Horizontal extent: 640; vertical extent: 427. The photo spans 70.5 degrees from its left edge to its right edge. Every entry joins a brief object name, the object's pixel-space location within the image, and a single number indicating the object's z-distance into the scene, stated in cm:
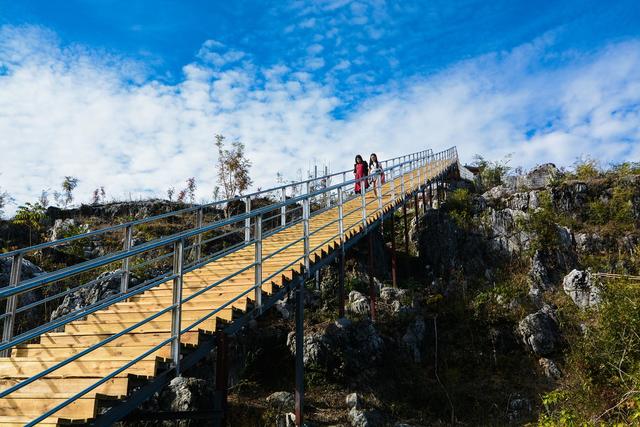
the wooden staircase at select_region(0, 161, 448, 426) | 352
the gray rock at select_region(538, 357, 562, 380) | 1099
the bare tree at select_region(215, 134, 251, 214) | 2173
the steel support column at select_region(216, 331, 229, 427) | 527
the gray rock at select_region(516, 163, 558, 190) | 1986
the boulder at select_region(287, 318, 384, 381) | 959
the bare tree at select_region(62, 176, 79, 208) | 1966
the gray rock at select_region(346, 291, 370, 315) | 1223
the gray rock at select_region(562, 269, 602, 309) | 1309
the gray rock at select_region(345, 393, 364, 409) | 828
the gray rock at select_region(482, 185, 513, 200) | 1867
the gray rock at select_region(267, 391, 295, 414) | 799
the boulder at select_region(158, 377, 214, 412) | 734
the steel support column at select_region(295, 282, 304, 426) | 738
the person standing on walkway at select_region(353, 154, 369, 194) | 1412
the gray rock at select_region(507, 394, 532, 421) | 912
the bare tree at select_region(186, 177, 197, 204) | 2270
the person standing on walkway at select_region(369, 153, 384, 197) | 1407
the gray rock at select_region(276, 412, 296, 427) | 738
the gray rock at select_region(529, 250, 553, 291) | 1474
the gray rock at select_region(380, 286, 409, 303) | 1316
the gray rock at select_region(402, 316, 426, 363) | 1144
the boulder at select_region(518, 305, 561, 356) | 1184
